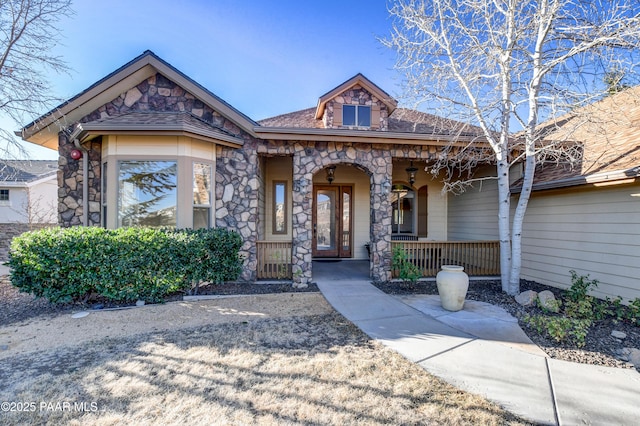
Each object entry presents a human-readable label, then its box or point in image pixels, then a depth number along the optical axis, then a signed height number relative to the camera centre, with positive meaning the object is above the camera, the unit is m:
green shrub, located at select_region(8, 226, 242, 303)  5.02 -0.77
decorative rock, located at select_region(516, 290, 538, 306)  5.54 -1.53
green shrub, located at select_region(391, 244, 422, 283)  6.53 -1.11
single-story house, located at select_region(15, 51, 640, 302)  6.27 +1.36
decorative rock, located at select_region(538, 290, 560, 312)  5.06 -1.47
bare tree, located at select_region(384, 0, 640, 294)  5.16 +3.01
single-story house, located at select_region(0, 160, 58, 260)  14.36 +1.39
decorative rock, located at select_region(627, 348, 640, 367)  3.54 -1.69
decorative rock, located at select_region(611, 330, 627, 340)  4.18 -1.67
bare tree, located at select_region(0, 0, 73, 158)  5.96 +3.27
